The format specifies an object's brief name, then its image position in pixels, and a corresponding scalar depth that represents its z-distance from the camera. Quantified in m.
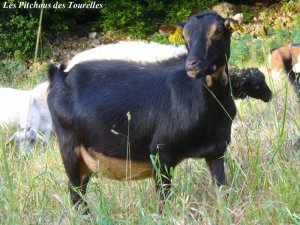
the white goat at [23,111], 7.14
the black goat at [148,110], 3.31
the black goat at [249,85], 5.69
